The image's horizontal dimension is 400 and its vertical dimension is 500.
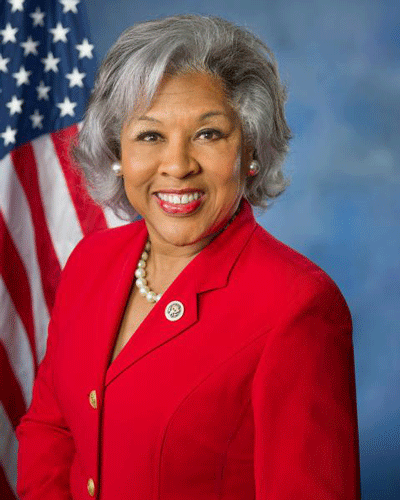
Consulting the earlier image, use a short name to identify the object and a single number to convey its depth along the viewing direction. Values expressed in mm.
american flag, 2908
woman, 1583
